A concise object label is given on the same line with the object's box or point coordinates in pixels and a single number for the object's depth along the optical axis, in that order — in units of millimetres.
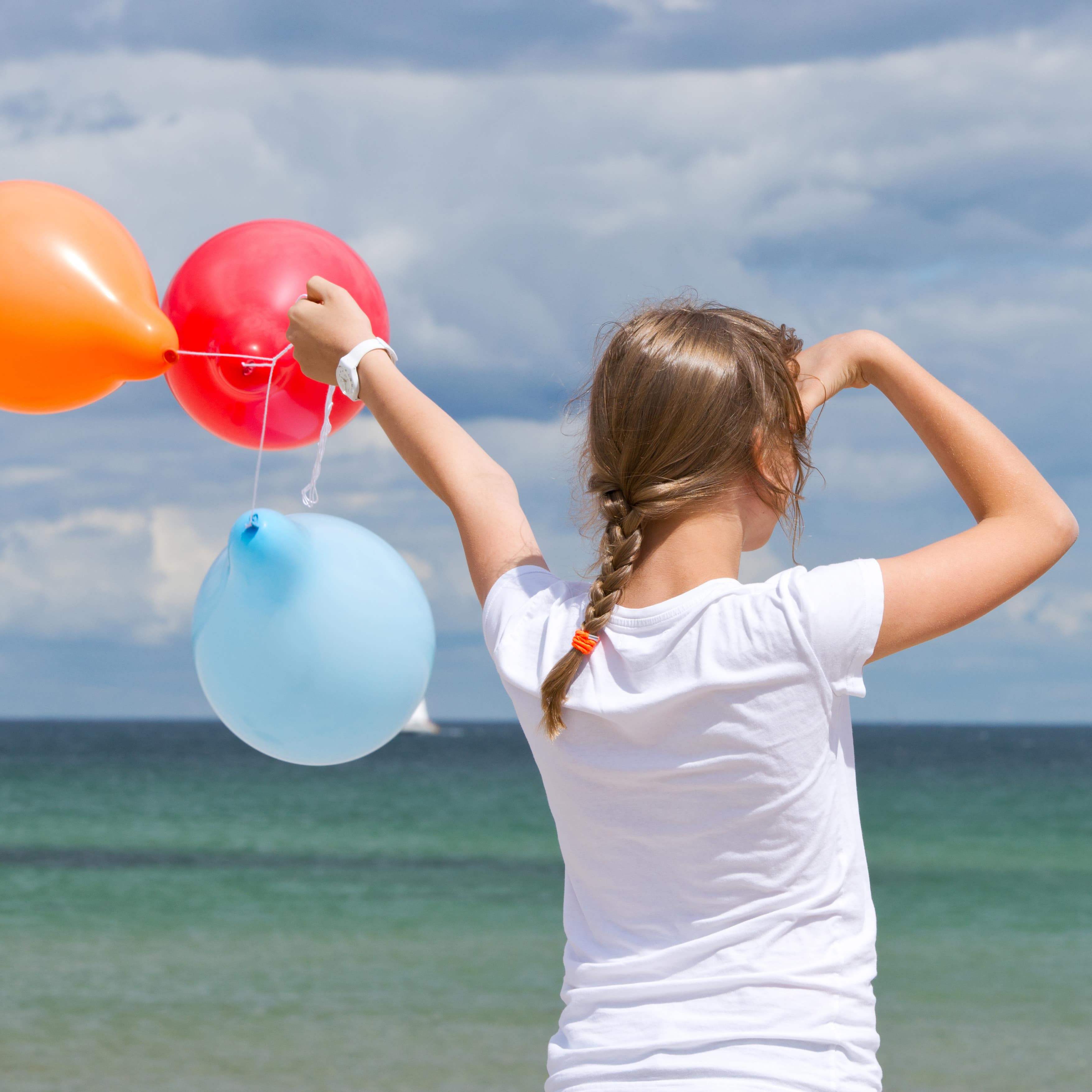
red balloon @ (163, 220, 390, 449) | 3303
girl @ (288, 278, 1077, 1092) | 2723
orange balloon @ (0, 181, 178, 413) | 3240
